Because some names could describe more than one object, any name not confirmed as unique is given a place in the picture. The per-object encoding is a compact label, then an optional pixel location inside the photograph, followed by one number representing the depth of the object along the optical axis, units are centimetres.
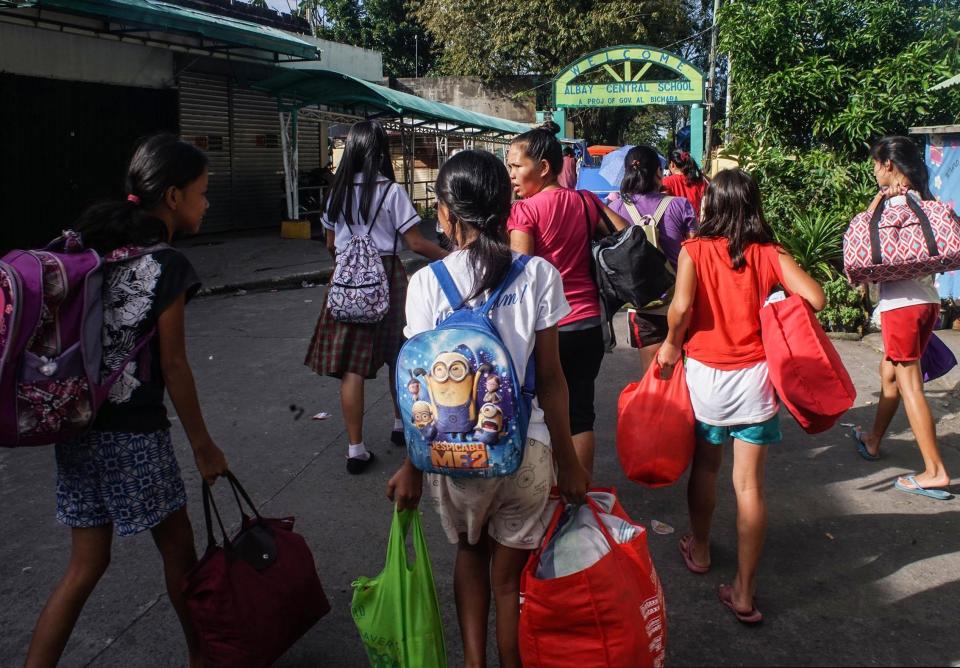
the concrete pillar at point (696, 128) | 1988
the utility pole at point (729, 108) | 878
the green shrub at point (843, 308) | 783
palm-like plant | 795
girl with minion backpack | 214
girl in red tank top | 312
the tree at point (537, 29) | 2766
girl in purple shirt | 483
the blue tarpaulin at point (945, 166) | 773
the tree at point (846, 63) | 783
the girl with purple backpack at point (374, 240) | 434
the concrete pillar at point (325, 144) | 1916
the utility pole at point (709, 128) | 2250
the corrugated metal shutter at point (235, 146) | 1488
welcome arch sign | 1944
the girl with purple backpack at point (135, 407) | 240
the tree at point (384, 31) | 3538
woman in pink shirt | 365
